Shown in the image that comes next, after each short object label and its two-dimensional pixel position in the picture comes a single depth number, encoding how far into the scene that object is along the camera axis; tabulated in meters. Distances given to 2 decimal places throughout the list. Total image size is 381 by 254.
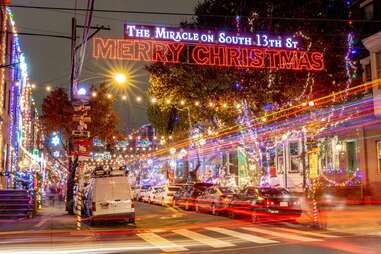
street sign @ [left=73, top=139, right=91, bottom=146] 20.12
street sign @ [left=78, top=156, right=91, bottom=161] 19.97
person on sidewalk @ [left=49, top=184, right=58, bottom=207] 42.88
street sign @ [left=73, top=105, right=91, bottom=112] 21.28
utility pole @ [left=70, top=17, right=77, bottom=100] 22.64
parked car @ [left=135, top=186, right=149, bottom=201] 45.42
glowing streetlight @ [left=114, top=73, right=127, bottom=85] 20.62
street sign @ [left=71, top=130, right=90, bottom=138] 20.28
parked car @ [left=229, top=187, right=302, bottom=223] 20.75
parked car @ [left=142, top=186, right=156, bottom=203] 41.31
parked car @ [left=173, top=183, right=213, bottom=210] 30.16
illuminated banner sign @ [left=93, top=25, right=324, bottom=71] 17.33
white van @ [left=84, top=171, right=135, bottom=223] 21.39
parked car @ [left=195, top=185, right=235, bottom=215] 24.98
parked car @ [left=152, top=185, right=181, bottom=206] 36.22
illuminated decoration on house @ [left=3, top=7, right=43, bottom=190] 34.59
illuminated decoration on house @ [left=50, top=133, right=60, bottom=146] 33.99
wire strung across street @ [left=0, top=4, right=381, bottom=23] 16.66
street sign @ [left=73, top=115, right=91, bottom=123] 21.12
